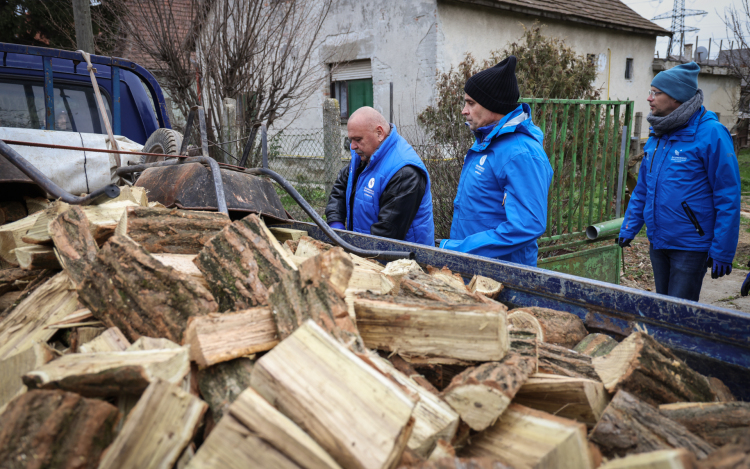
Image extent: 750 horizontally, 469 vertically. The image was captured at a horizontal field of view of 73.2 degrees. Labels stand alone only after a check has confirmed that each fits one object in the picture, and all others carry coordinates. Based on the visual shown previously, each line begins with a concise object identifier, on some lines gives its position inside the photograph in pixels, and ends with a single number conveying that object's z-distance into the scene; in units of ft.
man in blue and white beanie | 10.24
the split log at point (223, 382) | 4.35
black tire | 12.39
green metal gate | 14.62
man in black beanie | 8.68
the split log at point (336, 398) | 3.59
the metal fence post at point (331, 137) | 20.42
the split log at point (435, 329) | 4.84
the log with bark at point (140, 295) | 5.11
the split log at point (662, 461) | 3.24
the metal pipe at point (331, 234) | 8.22
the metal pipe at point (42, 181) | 7.38
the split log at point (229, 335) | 4.50
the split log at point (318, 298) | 4.63
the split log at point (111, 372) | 4.12
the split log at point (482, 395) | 4.28
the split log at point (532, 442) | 3.78
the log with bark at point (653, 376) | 4.75
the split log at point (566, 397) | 4.63
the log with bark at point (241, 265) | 5.50
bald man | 10.48
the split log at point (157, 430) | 3.71
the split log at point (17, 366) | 4.84
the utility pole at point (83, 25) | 22.39
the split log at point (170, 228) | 6.82
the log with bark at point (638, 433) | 4.08
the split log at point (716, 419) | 4.33
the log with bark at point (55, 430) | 3.67
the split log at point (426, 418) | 4.00
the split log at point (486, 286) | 6.96
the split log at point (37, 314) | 5.37
